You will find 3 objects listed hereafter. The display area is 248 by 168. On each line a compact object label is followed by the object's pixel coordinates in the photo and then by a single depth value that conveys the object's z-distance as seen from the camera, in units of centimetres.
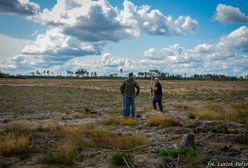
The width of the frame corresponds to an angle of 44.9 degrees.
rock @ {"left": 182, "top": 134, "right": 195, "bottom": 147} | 820
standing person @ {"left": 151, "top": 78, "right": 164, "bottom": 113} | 1675
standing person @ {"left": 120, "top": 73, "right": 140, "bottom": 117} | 1409
